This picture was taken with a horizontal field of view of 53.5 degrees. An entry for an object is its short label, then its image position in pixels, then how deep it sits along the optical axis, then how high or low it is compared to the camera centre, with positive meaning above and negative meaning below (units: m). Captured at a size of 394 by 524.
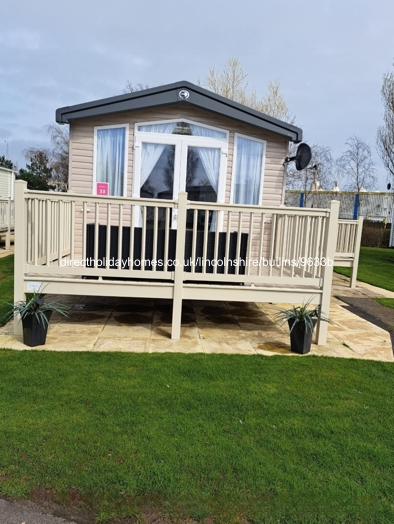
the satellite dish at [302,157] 5.97 +0.91
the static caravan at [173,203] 3.97 +0.05
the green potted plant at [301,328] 3.81 -1.09
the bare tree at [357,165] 20.98 +2.98
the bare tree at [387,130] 13.89 +3.33
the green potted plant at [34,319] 3.59 -1.07
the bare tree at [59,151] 24.80 +3.55
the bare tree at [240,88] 19.31 +6.18
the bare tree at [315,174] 20.92 +2.32
